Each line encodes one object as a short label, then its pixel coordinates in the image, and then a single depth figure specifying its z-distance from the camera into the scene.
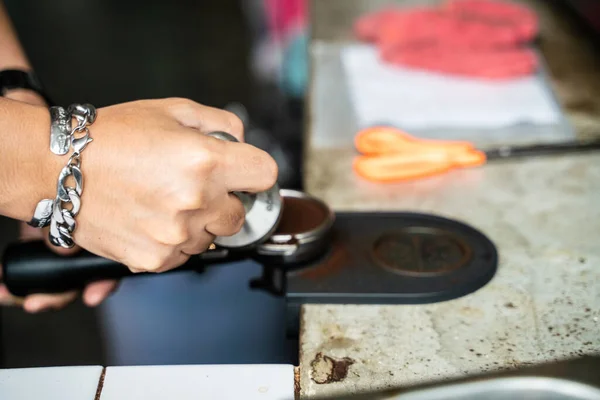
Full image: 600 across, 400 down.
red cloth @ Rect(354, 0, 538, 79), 1.47
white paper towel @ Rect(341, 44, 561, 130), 1.32
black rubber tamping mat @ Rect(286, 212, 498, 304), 0.88
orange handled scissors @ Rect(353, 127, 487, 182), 1.18
